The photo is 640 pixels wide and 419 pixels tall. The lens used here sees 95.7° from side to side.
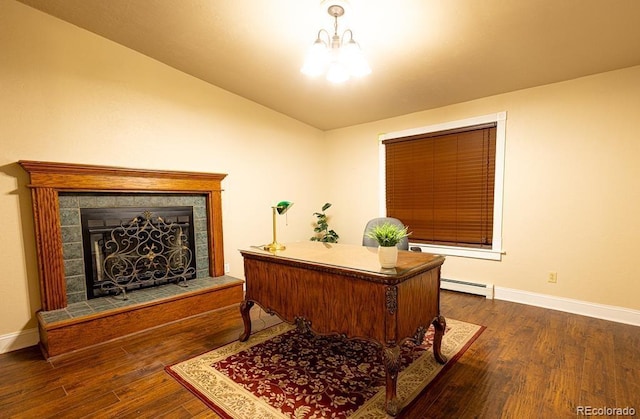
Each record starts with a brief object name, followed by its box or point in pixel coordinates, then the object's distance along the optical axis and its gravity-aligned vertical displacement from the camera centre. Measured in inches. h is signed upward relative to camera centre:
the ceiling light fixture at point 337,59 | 72.7 +34.0
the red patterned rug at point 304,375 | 66.1 -49.4
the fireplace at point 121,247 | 96.1 -21.8
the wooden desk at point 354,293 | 63.2 -25.9
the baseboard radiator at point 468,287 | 136.8 -47.8
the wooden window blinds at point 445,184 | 138.7 +2.8
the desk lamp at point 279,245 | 94.4 -17.1
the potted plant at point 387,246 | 65.8 -12.7
